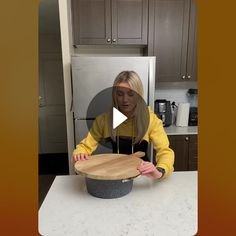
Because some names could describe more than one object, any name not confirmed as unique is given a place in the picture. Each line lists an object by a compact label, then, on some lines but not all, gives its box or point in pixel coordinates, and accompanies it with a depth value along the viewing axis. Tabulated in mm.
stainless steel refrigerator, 1493
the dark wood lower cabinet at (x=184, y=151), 1776
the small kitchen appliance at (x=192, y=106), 1965
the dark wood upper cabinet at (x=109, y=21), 1741
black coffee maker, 1889
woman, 821
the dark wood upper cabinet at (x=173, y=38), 1805
